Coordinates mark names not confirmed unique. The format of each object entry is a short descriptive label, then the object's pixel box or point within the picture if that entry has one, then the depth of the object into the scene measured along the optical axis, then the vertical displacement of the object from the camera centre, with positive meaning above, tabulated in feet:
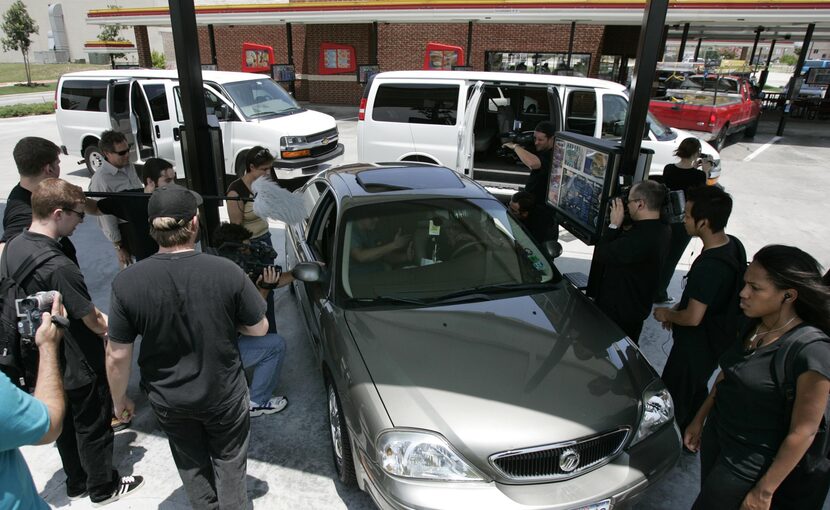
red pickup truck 41.50 -2.85
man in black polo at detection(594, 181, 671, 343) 11.06 -3.87
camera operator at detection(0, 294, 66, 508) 4.79 -3.51
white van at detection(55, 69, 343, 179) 29.01 -3.60
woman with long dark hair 6.14 -3.75
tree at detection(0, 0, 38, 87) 111.24 +3.89
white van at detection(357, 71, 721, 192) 25.66 -2.65
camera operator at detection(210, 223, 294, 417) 10.60 -5.95
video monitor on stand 12.73 -2.91
